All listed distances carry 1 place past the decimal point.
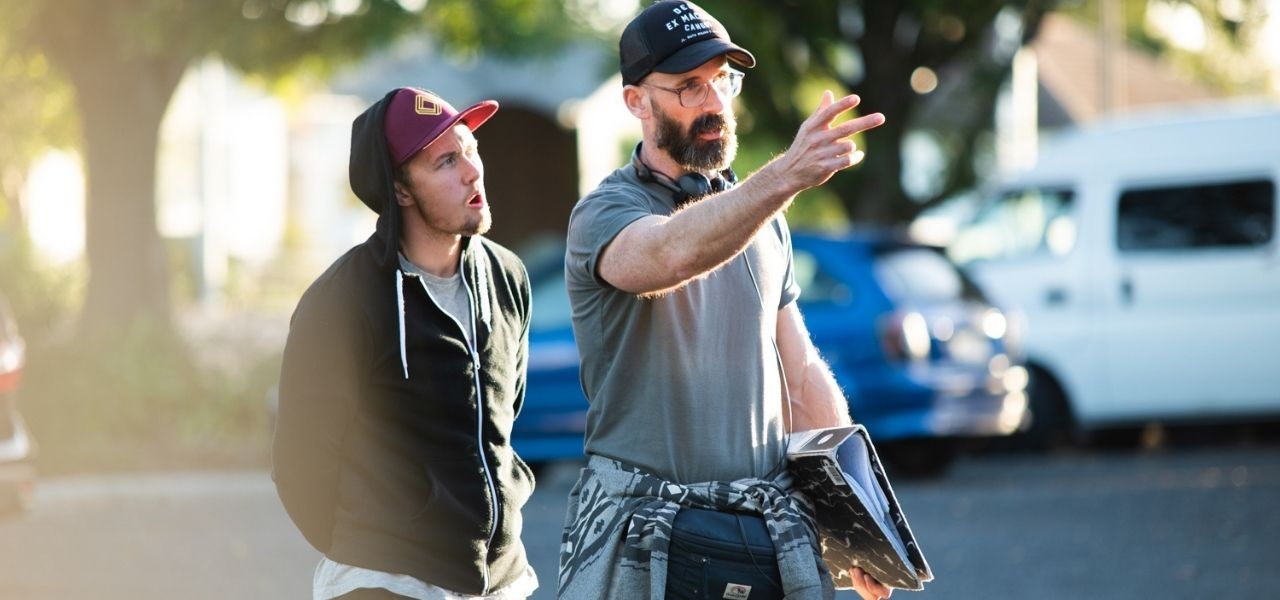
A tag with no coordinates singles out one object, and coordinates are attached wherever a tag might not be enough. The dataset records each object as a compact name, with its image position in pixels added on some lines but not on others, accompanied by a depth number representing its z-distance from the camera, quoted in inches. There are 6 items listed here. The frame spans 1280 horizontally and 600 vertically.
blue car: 887.1
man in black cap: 289.4
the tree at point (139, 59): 1104.8
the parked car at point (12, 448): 657.6
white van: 1035.3
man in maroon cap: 291.1
